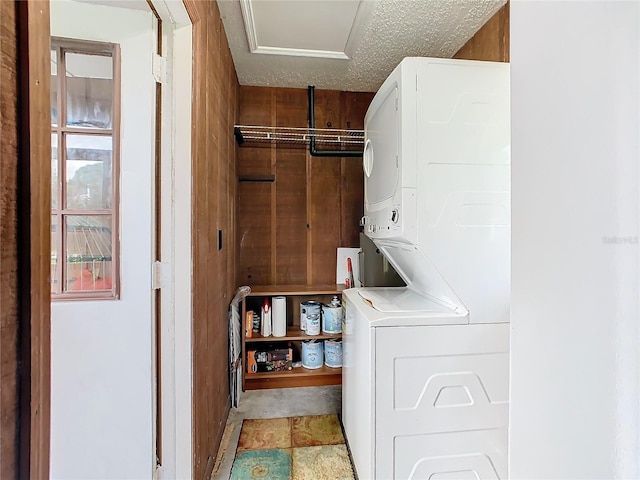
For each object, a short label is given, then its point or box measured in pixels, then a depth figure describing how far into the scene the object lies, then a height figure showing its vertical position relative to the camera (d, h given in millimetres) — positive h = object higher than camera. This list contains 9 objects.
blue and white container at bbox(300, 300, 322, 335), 2500 -593
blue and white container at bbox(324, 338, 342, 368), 2465 -919
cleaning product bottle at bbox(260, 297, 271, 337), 2467 -664
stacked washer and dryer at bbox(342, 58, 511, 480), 1317 -253
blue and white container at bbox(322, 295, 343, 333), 2467 -640
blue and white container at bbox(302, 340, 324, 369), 2488 -943
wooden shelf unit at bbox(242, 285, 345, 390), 2428 -953
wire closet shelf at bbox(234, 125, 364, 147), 2604 +886
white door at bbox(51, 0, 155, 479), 1245 -436
